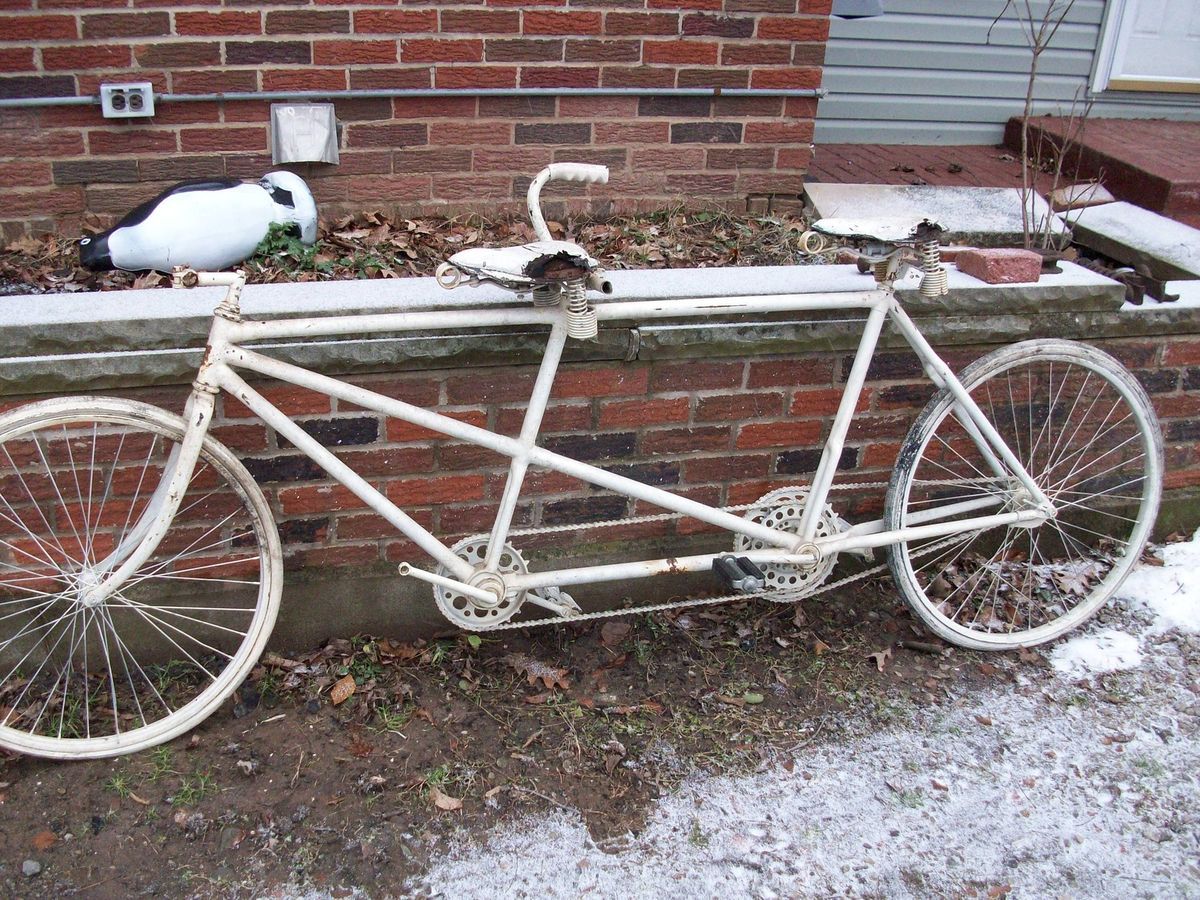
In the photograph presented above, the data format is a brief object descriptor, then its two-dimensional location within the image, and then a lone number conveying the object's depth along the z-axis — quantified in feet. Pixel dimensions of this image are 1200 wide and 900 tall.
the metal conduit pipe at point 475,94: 10.76
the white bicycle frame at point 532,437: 7.54
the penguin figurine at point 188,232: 10.13
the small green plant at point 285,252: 10.63
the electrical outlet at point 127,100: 10.76
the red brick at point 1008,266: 9.64
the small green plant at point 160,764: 8.29
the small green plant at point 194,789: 8.05
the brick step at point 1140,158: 14.57
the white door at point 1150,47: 17.92
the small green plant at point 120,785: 8.13
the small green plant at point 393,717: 8.79
